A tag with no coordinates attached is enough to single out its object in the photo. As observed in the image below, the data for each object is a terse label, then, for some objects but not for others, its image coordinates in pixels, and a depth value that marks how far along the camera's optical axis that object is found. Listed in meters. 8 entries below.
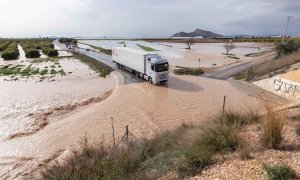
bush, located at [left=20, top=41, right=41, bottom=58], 37.27
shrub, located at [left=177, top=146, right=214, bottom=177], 4.26
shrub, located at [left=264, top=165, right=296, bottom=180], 3.44
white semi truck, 18.53
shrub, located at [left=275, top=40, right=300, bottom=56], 24.88
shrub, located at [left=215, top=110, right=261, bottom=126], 6.82
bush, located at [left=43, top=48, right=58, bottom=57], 38.90
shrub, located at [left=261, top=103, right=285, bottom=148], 4.60
